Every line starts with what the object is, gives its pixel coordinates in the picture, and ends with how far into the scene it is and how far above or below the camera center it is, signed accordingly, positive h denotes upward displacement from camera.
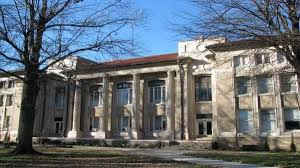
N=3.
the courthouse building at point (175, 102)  29.86 +1.94
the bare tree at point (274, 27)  13.94 +3.93
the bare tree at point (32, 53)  17.64 +3.58
